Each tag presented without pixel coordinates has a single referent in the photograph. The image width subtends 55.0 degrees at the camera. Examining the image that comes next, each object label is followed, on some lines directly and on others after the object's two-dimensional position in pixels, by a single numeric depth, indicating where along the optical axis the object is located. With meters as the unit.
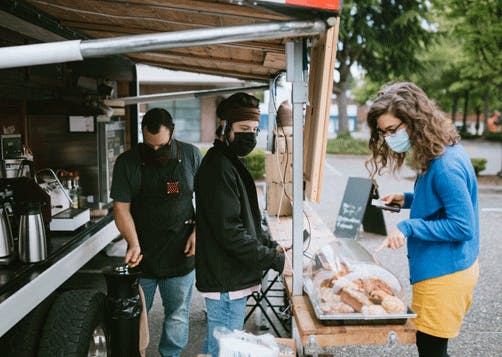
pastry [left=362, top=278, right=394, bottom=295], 2.37
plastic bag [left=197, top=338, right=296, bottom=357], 2.55
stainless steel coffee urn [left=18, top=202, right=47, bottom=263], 2.99
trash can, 3.12
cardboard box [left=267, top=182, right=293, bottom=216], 4.90
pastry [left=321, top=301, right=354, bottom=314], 2.21
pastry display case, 2.19
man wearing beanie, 2.47
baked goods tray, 2.16
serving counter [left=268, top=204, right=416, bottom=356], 2.13
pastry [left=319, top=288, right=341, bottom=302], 2.32
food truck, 1.90
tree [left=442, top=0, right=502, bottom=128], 14.04
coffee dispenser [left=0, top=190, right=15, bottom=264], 2.95
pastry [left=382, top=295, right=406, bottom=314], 2.19
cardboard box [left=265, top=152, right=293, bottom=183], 4.72
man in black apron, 3.30
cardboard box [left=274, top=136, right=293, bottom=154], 4.44
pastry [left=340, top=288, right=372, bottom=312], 2.23
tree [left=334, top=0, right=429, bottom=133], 20.03
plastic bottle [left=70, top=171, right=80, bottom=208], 4.48
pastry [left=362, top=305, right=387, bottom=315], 2.18
